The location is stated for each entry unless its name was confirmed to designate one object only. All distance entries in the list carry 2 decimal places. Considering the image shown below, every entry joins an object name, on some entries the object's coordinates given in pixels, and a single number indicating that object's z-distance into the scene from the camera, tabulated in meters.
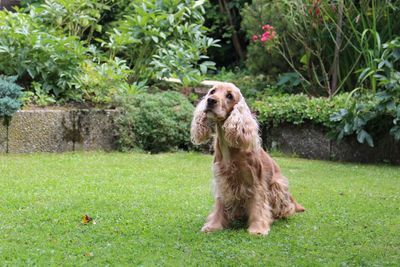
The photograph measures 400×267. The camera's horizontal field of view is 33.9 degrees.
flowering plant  10.82
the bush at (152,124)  8.98
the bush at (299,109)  9.17
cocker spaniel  4.88
